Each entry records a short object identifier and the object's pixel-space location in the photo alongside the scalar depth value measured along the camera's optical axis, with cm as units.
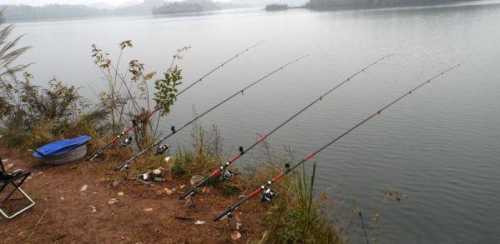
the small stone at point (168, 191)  512
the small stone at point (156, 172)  555
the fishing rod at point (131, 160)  577
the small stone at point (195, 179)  535
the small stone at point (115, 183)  532
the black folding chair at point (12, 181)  439
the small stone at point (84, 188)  525
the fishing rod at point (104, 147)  626
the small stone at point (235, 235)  414
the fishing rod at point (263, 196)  439
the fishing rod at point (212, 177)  495
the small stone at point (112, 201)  487
